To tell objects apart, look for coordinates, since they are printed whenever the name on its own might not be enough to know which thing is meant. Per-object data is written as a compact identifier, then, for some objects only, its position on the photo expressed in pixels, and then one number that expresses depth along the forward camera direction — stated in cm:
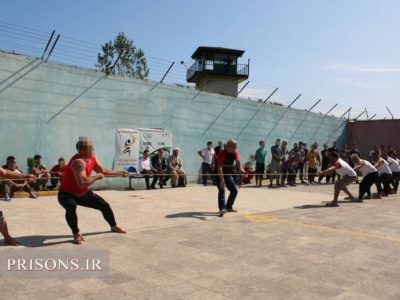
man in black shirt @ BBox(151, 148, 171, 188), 1405
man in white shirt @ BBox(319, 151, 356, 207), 1088
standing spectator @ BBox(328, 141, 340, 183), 1786
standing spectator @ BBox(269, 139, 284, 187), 1583
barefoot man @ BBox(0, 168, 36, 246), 548
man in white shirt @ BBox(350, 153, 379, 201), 1172
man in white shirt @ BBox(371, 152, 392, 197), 1252
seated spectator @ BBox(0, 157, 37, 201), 992
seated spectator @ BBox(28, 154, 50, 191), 1118
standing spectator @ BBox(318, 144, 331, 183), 1838
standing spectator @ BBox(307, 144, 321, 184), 1770
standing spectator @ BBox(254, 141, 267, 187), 1581
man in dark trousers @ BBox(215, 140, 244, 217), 862
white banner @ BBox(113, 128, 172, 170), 1358
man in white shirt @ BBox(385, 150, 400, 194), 1345
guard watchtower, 3619
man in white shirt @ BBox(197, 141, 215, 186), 1509
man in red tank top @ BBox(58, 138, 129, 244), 588
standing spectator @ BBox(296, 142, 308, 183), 1683
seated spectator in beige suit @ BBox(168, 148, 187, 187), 1425
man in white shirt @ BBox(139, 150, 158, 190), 1356
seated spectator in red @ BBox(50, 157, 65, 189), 1141
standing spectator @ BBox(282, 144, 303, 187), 1617
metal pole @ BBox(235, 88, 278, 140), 1819
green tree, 4125
